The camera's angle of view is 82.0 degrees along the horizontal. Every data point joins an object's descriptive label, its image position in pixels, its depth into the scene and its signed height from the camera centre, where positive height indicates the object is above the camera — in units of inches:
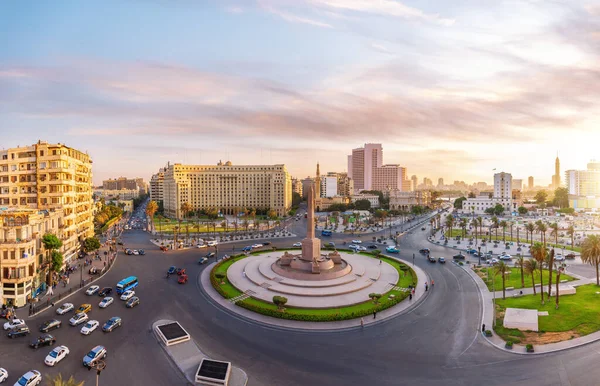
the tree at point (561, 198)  7401.6 -195.5
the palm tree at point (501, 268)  1721.0 -406.9
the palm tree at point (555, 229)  3198.8 -372.0
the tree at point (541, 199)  7790.4 -220.9
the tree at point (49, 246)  1815.9 -279.7
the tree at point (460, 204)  7667.3 -319.4
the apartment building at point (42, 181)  2443.4 +92.4
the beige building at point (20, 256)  1573.6 -301.0
